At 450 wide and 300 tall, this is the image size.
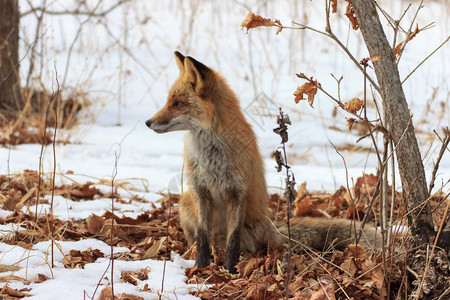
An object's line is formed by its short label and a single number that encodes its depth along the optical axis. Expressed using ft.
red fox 22.48
